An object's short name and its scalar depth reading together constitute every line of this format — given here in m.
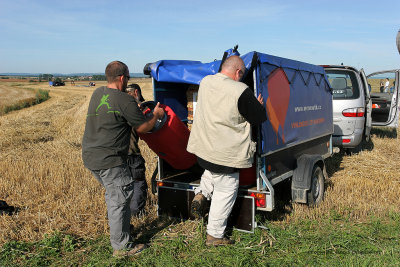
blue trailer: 4.14
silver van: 7.67
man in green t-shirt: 3.56
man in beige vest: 3.58
